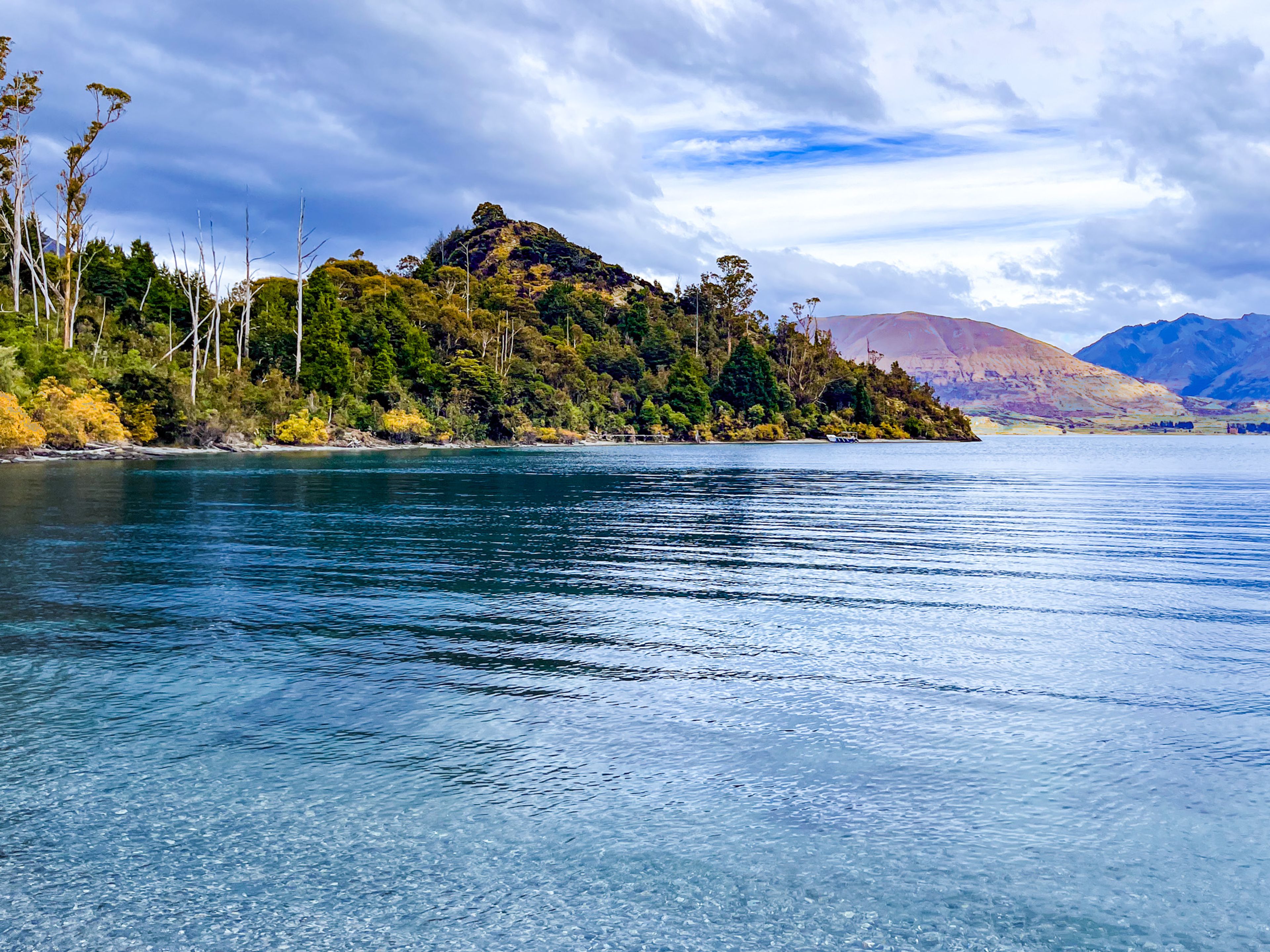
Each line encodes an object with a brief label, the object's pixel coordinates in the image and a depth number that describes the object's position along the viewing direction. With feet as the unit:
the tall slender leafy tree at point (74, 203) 232.94
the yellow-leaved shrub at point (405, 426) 318.04
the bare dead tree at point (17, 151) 228.43
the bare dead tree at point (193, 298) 244.83
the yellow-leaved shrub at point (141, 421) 211.00
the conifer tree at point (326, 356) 314.76
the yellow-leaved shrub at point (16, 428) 159.74
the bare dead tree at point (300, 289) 315.58
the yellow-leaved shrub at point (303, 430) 274.36
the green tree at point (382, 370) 330.75
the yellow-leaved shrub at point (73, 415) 178.60
